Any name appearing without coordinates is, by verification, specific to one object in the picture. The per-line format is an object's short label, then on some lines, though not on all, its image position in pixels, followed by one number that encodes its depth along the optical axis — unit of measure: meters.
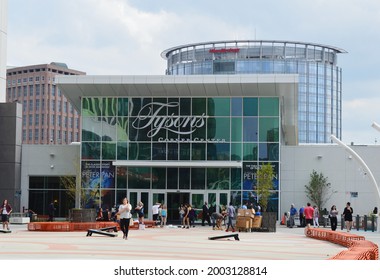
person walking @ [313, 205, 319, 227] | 45.56
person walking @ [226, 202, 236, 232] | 38.62
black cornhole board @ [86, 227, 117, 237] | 28.51
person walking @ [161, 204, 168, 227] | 42.97
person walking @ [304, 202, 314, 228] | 39.31
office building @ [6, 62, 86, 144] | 179.38
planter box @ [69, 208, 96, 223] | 41.41
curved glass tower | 153.88
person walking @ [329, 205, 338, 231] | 37.35
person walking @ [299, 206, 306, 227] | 47.07
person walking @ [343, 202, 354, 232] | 36.06
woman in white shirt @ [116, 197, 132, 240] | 26.28
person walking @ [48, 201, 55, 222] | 47.88
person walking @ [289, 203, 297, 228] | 45.84
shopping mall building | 51.03
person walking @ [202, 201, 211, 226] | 46.06
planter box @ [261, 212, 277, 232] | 38.09
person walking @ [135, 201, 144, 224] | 37.94
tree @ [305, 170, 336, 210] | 53.19
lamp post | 40.51
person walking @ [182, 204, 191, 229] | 42.16
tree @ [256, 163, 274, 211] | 48.94
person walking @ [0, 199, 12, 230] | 35.66
